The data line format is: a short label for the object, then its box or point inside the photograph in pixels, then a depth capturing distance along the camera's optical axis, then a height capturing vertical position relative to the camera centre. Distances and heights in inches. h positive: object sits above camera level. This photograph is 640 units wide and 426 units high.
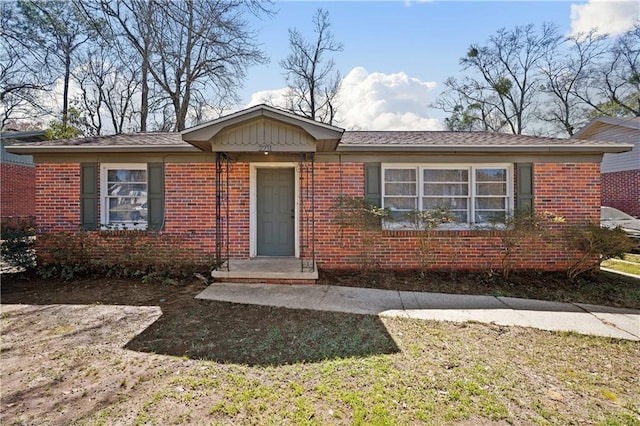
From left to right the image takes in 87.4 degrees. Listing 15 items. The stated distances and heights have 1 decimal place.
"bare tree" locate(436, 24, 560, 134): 1043.3 +429.1
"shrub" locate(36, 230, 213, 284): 273.0 -35.0
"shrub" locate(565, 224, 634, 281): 246.8 -24.9
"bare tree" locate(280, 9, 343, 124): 974.4 +411.9
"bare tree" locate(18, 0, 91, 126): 374.0 +218.5
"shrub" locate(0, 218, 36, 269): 270.4 -27.0
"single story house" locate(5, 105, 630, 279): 279.6 +17.0
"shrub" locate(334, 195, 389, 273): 270.5 -5.2
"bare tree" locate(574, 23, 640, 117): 895.7 +376.4
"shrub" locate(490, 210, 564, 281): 263.3 -15.3
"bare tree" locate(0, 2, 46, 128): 376.5 +195.4
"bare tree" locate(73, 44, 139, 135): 801.6 +311.1
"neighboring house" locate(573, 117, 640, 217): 522.0 +72.8
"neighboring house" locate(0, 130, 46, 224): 585.3 +63.2
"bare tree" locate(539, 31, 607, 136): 978.1 +406.8
